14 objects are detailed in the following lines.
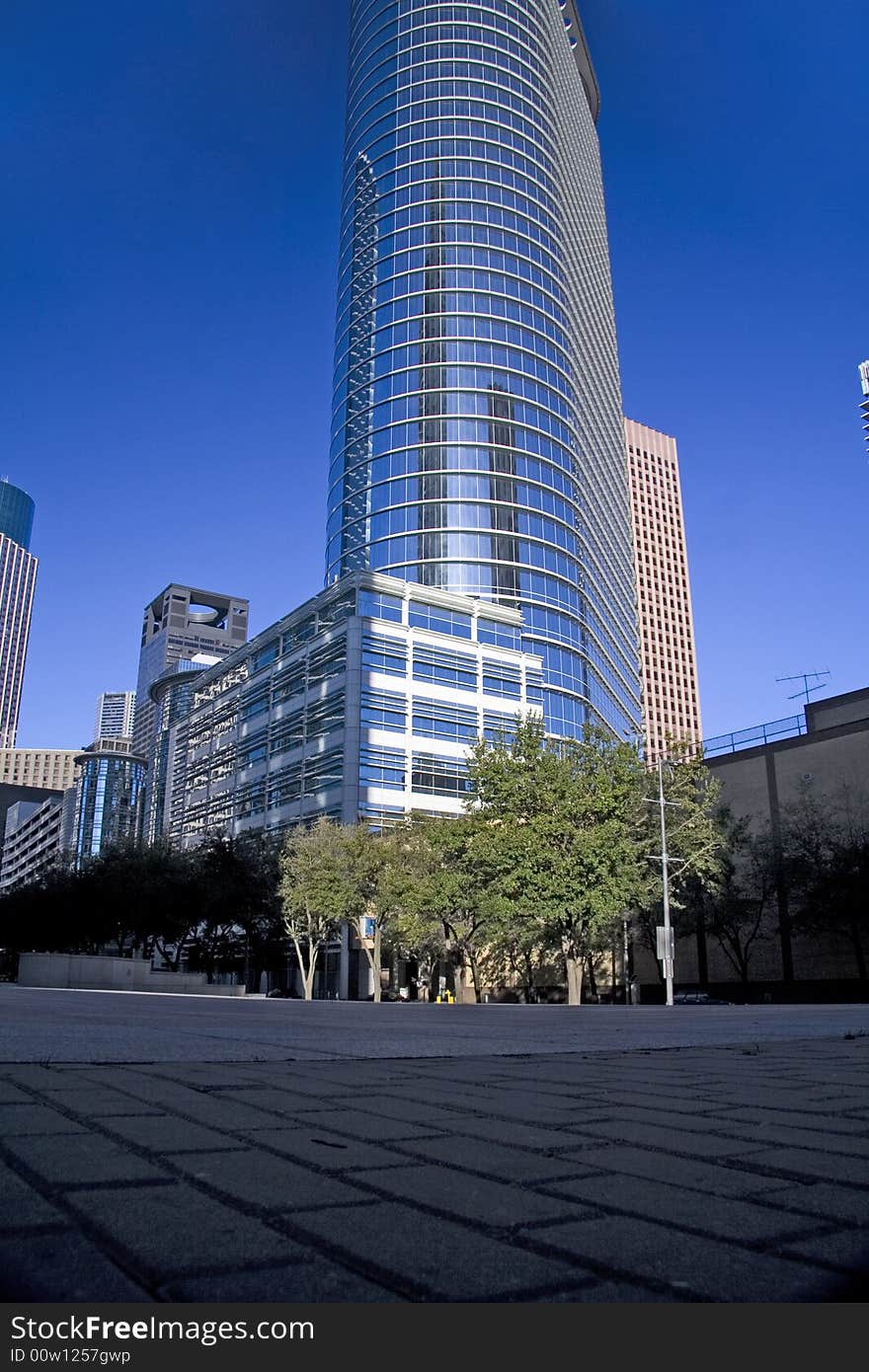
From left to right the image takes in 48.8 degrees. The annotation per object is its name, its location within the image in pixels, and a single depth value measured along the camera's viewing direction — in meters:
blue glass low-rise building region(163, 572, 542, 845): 69.19
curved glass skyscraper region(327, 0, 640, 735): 92.06
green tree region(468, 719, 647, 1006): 36.97
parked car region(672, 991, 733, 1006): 47.97
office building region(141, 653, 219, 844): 189.38
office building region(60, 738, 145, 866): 181.88
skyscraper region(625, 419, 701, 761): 182.00
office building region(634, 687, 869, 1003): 48.56
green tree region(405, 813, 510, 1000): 38.75
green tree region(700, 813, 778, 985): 49.59
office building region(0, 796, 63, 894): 192.12
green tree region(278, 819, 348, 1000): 49.62
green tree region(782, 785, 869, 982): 45.25
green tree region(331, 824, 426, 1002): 48.19
